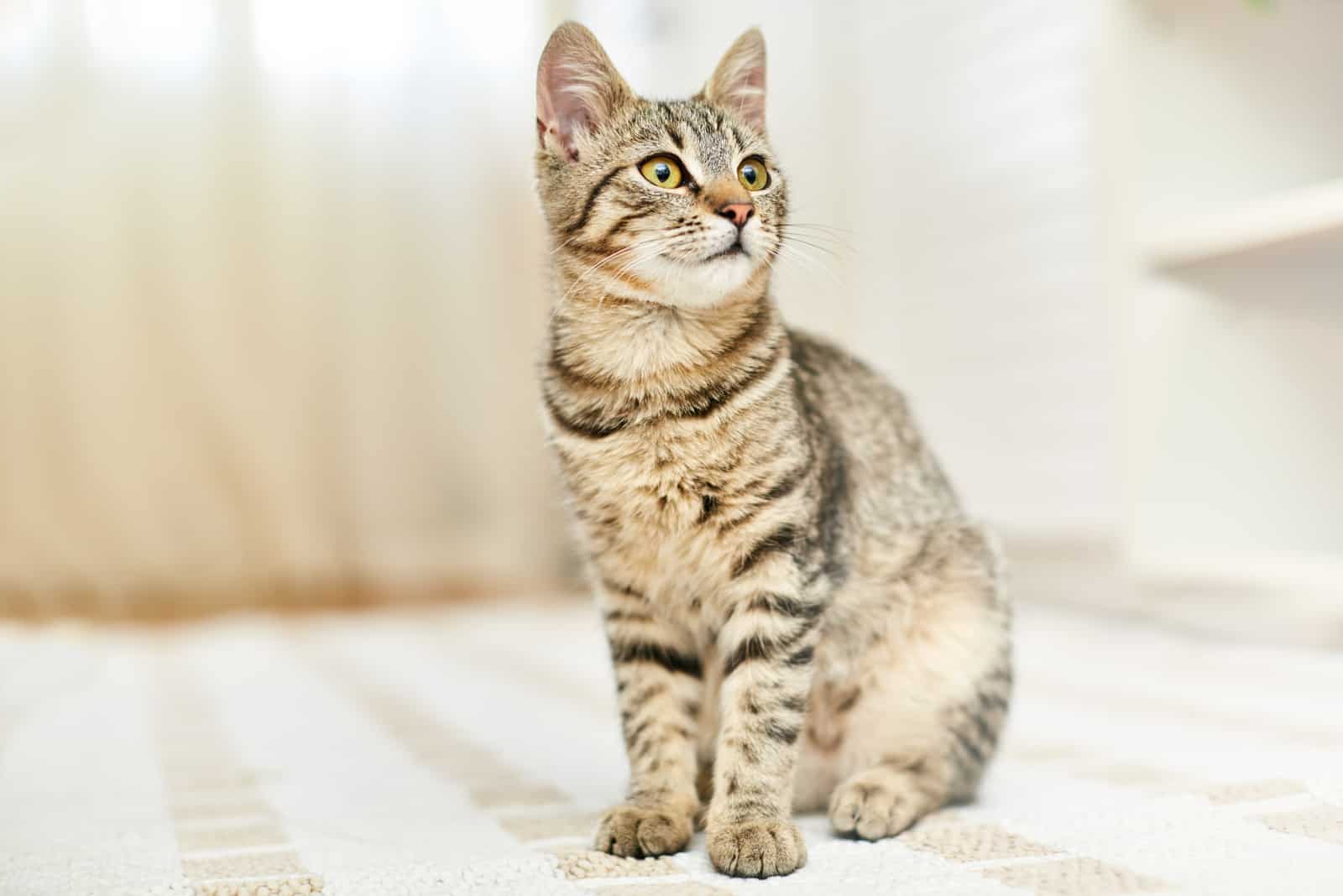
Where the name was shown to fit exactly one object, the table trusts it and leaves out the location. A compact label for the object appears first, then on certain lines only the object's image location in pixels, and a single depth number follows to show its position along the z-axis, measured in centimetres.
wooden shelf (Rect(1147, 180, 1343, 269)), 176
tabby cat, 121
